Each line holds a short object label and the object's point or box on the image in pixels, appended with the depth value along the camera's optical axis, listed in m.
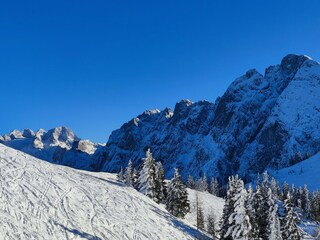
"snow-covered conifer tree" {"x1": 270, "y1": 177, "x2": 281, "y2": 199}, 82.85
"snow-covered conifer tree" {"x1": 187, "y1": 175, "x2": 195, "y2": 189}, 95.86
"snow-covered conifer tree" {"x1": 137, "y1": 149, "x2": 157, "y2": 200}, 39.47
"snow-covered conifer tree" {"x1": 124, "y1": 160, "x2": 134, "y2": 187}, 54.56
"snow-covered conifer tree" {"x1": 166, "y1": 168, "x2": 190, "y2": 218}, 43.86
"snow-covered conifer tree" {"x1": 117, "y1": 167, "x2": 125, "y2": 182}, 65.62
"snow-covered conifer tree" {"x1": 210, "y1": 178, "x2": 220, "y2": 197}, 110.11
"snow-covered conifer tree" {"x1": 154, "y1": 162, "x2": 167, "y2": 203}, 44.93
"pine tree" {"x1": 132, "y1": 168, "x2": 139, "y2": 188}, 56.50
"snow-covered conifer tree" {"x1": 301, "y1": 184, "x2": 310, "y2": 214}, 84.57
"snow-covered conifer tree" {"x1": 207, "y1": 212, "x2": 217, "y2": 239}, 47.55
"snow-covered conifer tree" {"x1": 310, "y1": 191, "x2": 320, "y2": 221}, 79.28
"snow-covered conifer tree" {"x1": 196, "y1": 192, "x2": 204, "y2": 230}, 48.42
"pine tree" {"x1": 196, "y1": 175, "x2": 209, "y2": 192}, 98.02
